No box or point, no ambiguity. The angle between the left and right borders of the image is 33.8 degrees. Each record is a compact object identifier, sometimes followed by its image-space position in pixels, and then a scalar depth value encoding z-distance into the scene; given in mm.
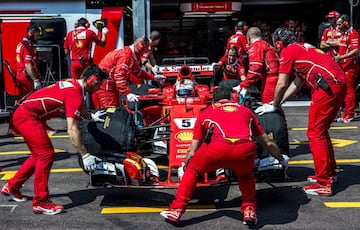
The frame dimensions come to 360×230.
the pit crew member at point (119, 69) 8586
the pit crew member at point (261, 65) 8345
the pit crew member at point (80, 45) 12312
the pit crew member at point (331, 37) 11820
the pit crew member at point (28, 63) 10867
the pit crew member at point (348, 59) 11312
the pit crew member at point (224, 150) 5434
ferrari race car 6250
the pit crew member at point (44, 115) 6113
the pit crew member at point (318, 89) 6656
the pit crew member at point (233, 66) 11398
